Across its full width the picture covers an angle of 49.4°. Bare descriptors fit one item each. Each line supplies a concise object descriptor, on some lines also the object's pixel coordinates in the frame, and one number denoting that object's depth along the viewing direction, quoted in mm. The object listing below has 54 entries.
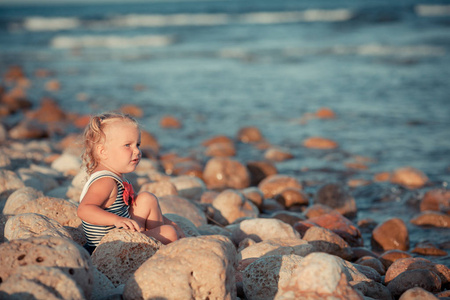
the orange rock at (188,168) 7426
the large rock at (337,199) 5996
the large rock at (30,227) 3049
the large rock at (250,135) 9430
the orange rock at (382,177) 7129
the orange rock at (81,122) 10689
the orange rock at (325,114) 10625
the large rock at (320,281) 2441
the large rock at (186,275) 2568
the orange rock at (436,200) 5996
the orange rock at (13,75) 17081
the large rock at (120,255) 2994
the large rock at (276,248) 3764
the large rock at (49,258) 2418
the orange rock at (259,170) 7258
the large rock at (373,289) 3238
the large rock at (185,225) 4004
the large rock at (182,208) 4605
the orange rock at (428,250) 4805
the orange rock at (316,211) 5445
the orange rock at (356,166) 7711
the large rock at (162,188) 5164
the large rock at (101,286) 2720
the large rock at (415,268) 3818
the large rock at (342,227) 4914
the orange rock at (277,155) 8281
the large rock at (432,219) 5484
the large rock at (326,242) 4422
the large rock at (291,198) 6250
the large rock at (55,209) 3611
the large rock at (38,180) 5070
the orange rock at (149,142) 8820
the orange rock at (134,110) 11578
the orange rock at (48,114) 11047
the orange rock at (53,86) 15188
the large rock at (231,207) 5246
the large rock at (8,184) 4625
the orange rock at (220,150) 8523
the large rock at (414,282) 3461
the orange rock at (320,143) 8745
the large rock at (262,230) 4348
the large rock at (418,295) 2834
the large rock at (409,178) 6844
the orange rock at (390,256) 4492
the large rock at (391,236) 5011
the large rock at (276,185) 6603
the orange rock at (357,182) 7035
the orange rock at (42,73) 17969
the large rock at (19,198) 3941
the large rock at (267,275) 3096
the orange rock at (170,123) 10477
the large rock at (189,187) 5910
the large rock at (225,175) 6938
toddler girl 3357
